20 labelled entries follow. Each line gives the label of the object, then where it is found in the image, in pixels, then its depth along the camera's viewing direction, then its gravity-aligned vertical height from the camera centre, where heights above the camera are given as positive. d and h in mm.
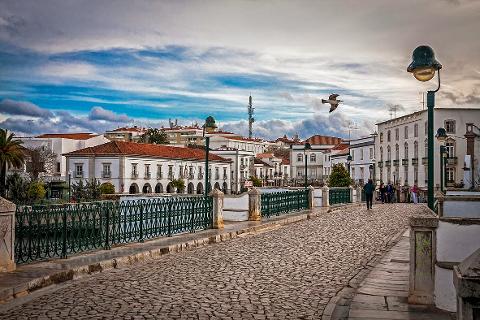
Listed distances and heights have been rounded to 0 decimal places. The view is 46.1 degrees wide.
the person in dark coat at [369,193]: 31422 -937
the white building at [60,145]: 79419 +4886
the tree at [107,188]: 51703 -1036
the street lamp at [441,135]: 26094 +1901
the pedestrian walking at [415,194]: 39531 -1295
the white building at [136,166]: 71312 +1515
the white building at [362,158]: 80594 +2744
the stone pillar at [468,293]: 2965 -620
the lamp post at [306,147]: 35238 +1858
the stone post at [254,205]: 21516 -1090
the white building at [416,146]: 61094 +3584
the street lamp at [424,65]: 8086 +1592
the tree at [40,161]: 74681 +2295
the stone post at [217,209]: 17766 -1018
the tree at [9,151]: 51269 +2444
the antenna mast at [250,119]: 154125 +16342
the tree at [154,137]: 108812 +7918
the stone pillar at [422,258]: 6719 -989
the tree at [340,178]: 54469 -157
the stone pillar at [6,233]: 8906 -889
